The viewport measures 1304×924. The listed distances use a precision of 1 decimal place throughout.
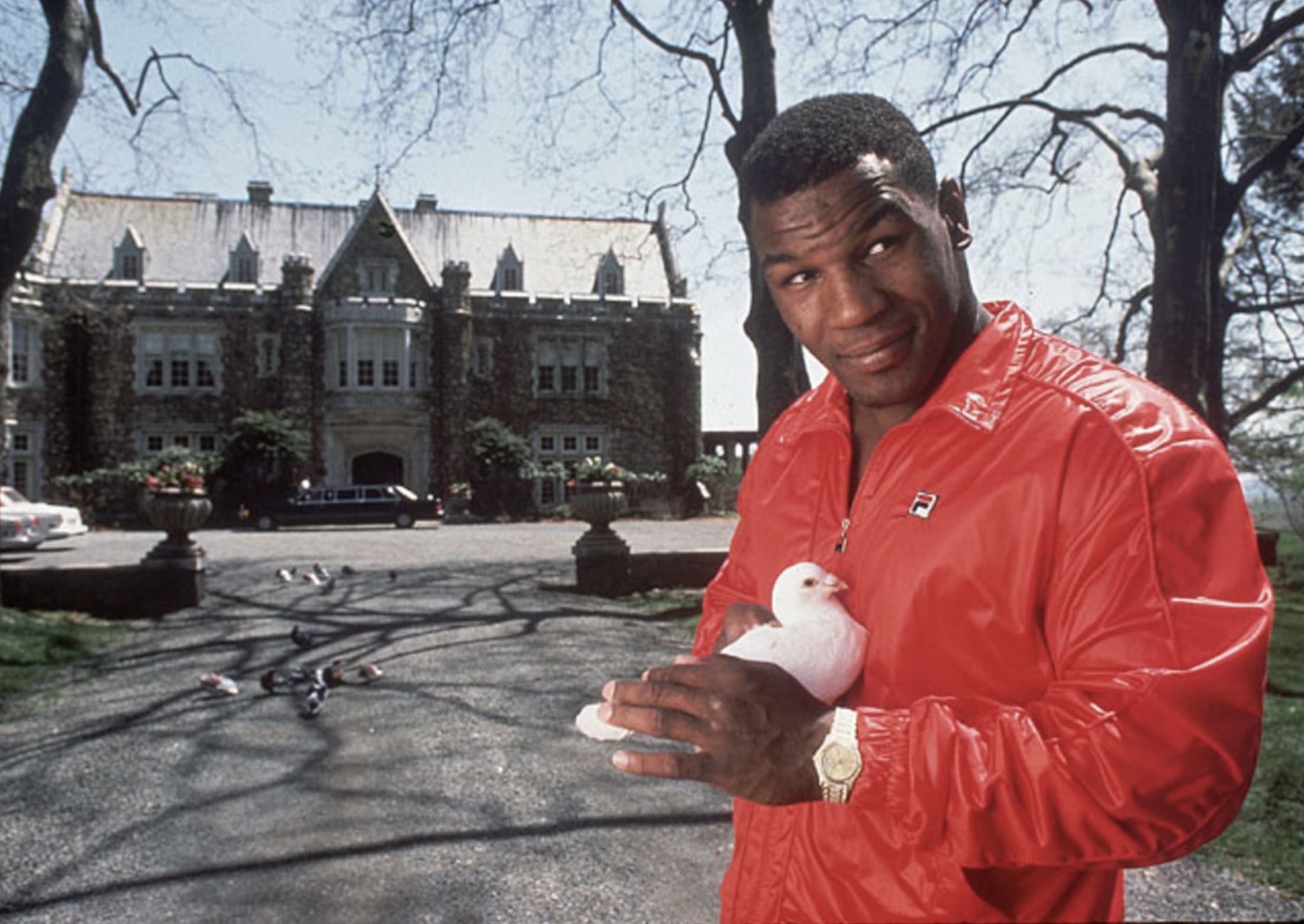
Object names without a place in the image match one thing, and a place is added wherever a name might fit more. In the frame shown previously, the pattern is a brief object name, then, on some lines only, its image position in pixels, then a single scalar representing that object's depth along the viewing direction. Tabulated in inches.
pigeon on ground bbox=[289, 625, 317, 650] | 378.9
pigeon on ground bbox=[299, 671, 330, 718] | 281.1
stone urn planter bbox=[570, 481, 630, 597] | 539.5
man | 43.1
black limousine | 1099.9
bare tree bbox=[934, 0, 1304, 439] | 294.2
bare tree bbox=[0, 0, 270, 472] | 398.3
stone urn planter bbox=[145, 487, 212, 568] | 480.1
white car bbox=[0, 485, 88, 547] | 744.8
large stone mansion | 1293.1
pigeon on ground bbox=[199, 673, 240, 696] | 305.4
